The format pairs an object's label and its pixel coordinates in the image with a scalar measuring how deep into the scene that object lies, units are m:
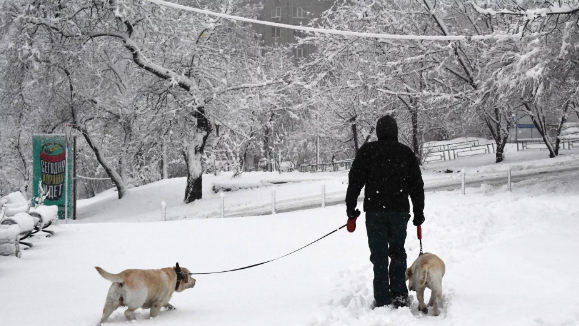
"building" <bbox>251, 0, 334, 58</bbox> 88.38
